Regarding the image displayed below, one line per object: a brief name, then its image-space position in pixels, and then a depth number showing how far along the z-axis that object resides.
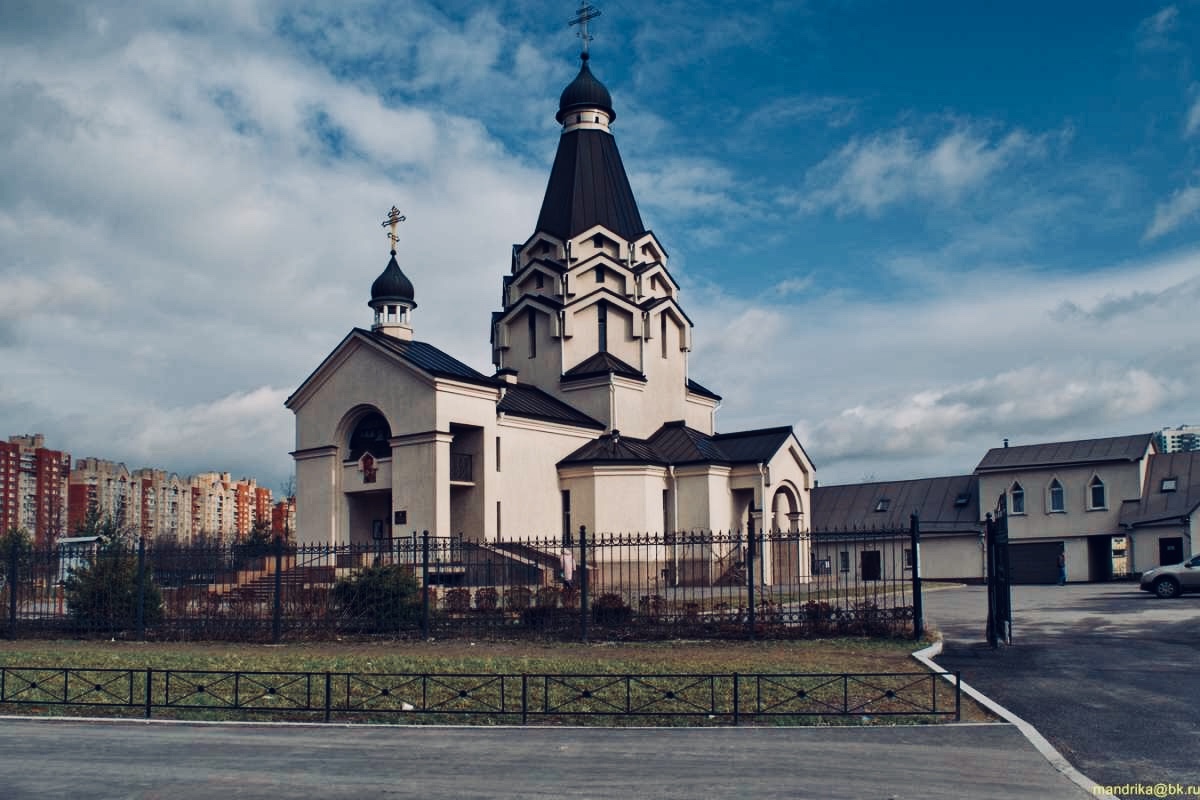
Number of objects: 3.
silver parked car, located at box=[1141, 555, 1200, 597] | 27.11
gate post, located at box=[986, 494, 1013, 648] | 16.45
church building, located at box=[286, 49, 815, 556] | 32.28
